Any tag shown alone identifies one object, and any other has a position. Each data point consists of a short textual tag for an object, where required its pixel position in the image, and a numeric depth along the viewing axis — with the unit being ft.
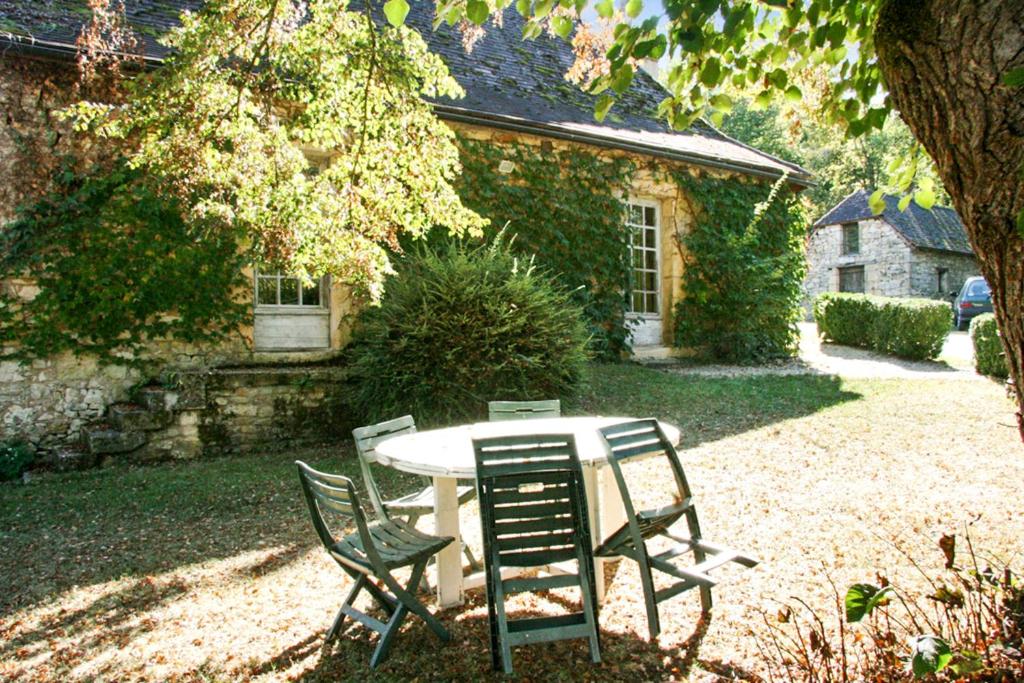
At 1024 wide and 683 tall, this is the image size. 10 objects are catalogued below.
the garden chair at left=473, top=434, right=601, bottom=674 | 9.51
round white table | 10.60
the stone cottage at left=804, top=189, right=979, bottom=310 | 79.41
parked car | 64.34
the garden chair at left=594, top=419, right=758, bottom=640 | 9.95
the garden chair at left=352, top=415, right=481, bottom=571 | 12.27
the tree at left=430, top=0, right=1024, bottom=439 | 6.22
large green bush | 21.63
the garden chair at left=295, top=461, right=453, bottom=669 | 9.60
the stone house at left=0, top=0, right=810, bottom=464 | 22.06
